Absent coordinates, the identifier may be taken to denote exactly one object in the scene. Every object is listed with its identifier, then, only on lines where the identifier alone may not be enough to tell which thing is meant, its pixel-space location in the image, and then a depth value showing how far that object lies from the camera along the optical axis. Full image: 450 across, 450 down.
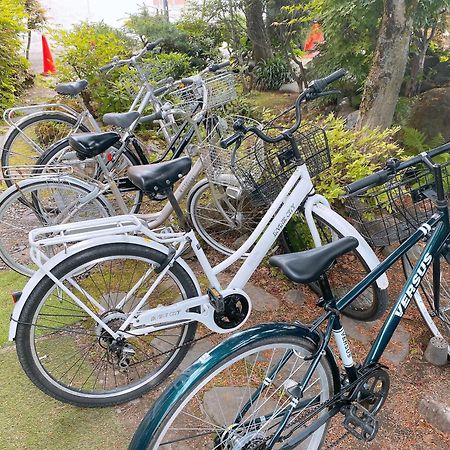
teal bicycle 1.52
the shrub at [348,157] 2.99
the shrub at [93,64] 6.05
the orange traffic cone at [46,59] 9.66
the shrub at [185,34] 8.58
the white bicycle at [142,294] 2.04
